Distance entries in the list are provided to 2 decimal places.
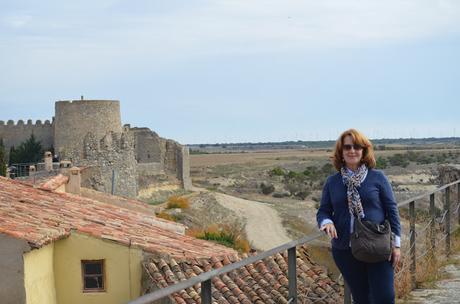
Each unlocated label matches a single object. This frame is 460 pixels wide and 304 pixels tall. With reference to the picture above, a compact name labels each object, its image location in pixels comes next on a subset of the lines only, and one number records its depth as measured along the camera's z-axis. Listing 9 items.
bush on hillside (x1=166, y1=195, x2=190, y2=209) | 43.69
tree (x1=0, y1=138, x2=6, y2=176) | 41.09
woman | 5.30
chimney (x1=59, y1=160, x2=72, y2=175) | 42.58
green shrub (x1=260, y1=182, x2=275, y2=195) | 73.62
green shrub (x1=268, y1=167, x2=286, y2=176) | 98.75
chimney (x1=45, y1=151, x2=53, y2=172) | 42.99
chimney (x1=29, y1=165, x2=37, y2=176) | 39.00
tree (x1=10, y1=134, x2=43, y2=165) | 54.84
